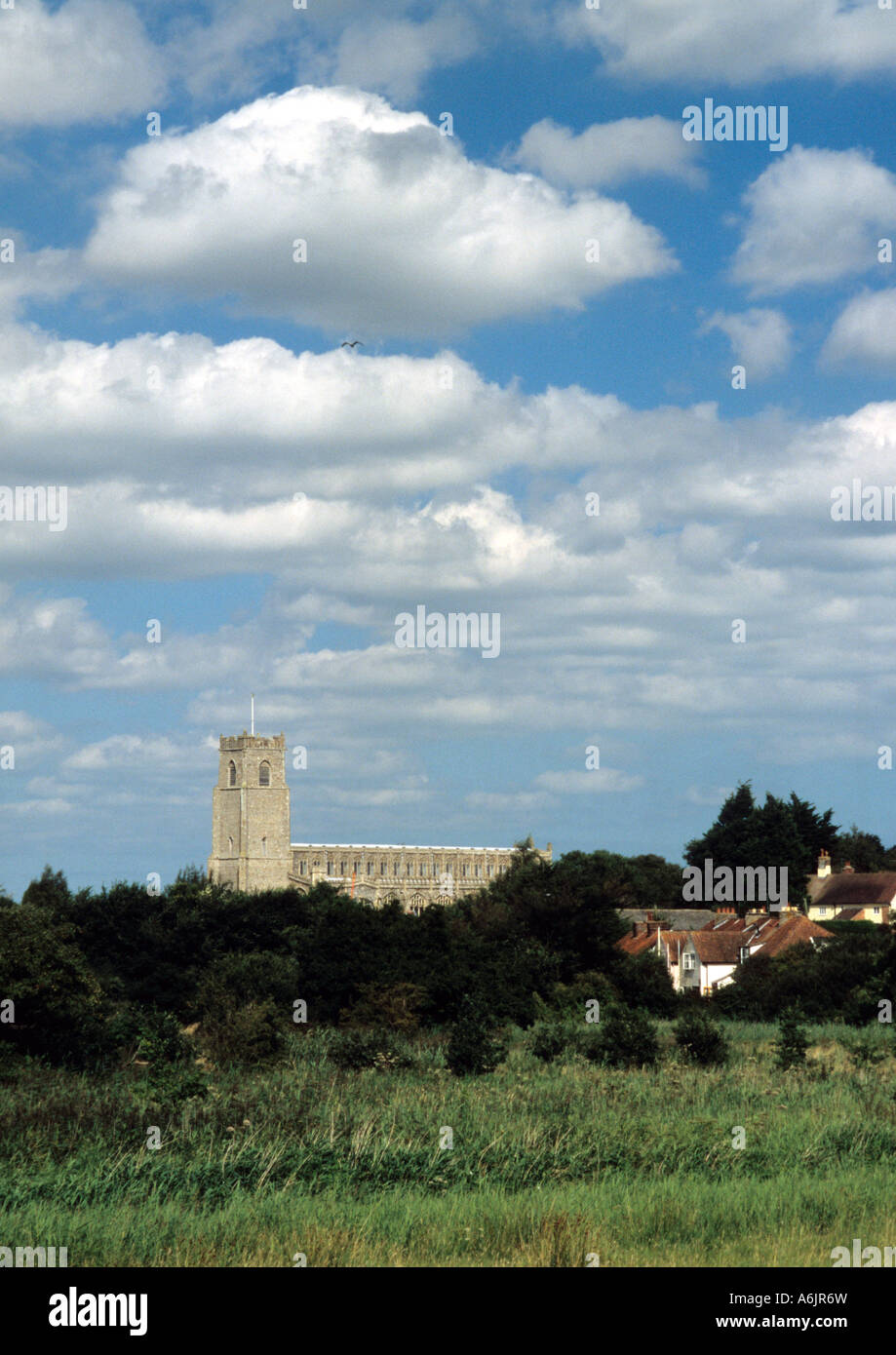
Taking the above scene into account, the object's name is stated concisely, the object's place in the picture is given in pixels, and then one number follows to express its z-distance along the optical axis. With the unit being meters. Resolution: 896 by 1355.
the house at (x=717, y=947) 63.41
